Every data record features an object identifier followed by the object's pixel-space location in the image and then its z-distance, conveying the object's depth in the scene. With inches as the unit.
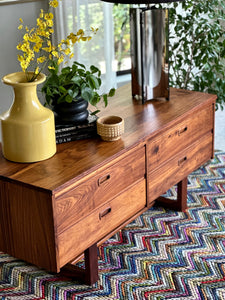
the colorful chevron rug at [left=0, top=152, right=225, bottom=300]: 85.0
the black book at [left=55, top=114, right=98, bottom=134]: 85.0
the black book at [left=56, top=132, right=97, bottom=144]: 85.5
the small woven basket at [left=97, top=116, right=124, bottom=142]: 83.9
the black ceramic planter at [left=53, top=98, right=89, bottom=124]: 84.8
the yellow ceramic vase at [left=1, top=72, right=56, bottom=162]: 75.9
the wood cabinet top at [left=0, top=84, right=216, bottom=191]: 74.2
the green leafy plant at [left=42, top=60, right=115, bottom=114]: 83.2
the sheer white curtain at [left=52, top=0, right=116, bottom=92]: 124.6
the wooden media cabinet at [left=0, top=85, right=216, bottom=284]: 72.9
